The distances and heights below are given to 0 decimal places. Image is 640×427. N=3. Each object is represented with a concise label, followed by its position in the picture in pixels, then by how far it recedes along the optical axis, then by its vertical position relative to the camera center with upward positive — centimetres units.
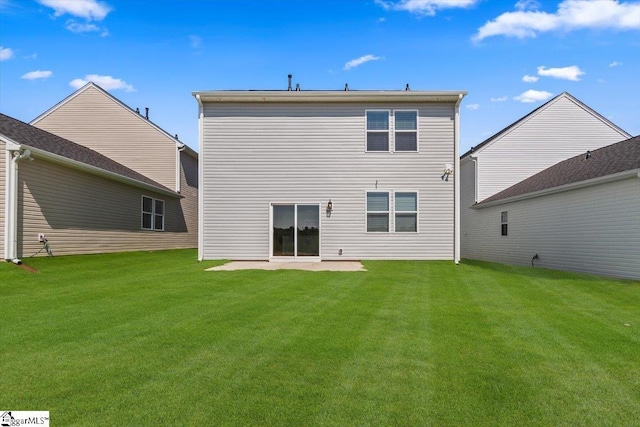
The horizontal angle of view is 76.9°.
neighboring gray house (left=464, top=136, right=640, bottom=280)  1129 +18
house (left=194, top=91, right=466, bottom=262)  1430 +159
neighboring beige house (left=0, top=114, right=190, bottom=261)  1086 +70
